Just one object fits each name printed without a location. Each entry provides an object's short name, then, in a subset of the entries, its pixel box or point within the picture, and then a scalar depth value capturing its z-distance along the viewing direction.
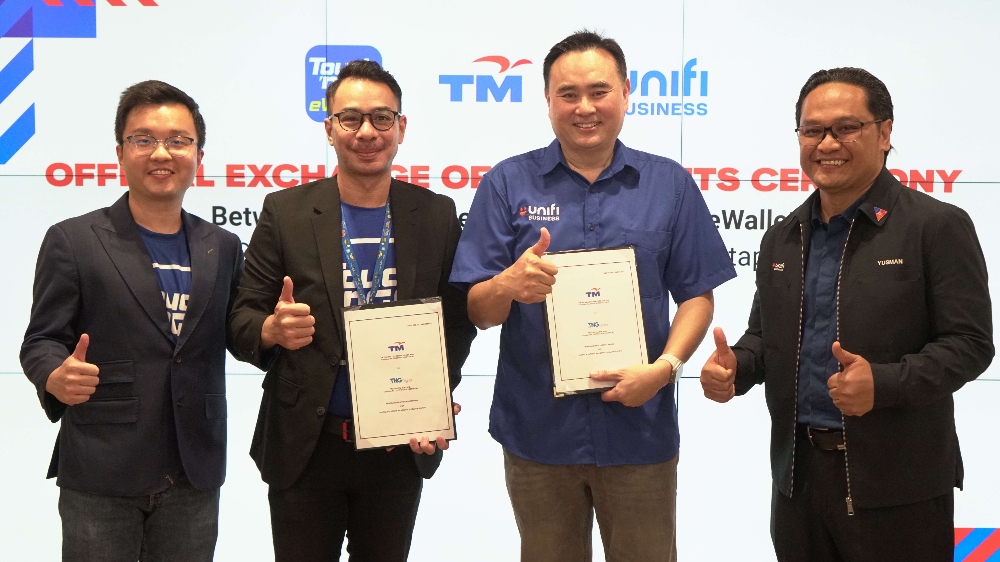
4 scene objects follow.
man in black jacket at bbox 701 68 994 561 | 2.18
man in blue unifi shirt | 2.42
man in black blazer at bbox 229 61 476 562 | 2.42
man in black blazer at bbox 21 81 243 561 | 2.38
